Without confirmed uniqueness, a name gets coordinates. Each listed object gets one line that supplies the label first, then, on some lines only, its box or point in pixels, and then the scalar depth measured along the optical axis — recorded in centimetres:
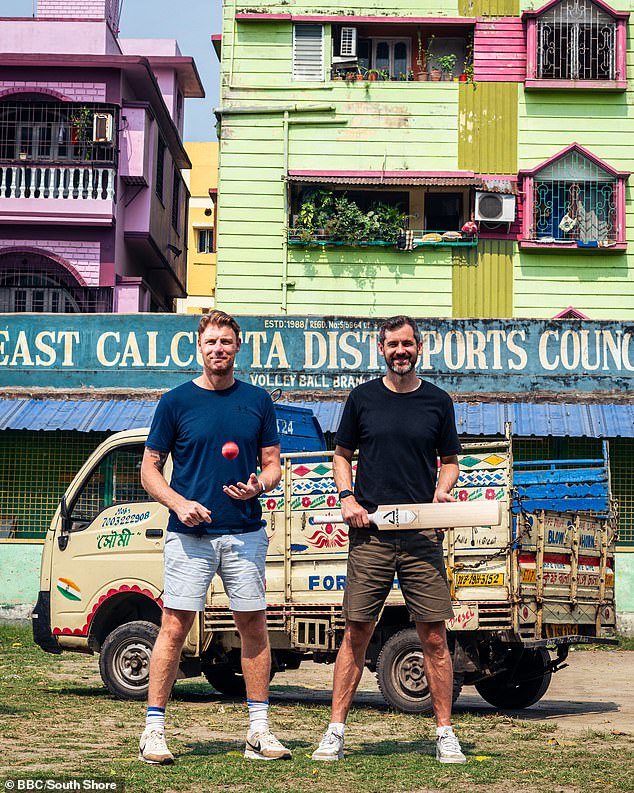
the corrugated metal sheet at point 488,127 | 2244
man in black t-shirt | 675
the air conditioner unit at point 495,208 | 2203
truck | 982
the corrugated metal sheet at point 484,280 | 2231
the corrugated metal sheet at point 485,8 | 2278
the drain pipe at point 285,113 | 2252
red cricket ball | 665
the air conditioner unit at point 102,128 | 2403
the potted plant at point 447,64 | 2291
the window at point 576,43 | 2248
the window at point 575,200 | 2234
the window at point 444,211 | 2288
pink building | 2375
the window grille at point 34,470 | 1831
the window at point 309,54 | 2289
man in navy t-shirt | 655
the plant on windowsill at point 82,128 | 2405
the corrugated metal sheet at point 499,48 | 2267
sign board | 1816
